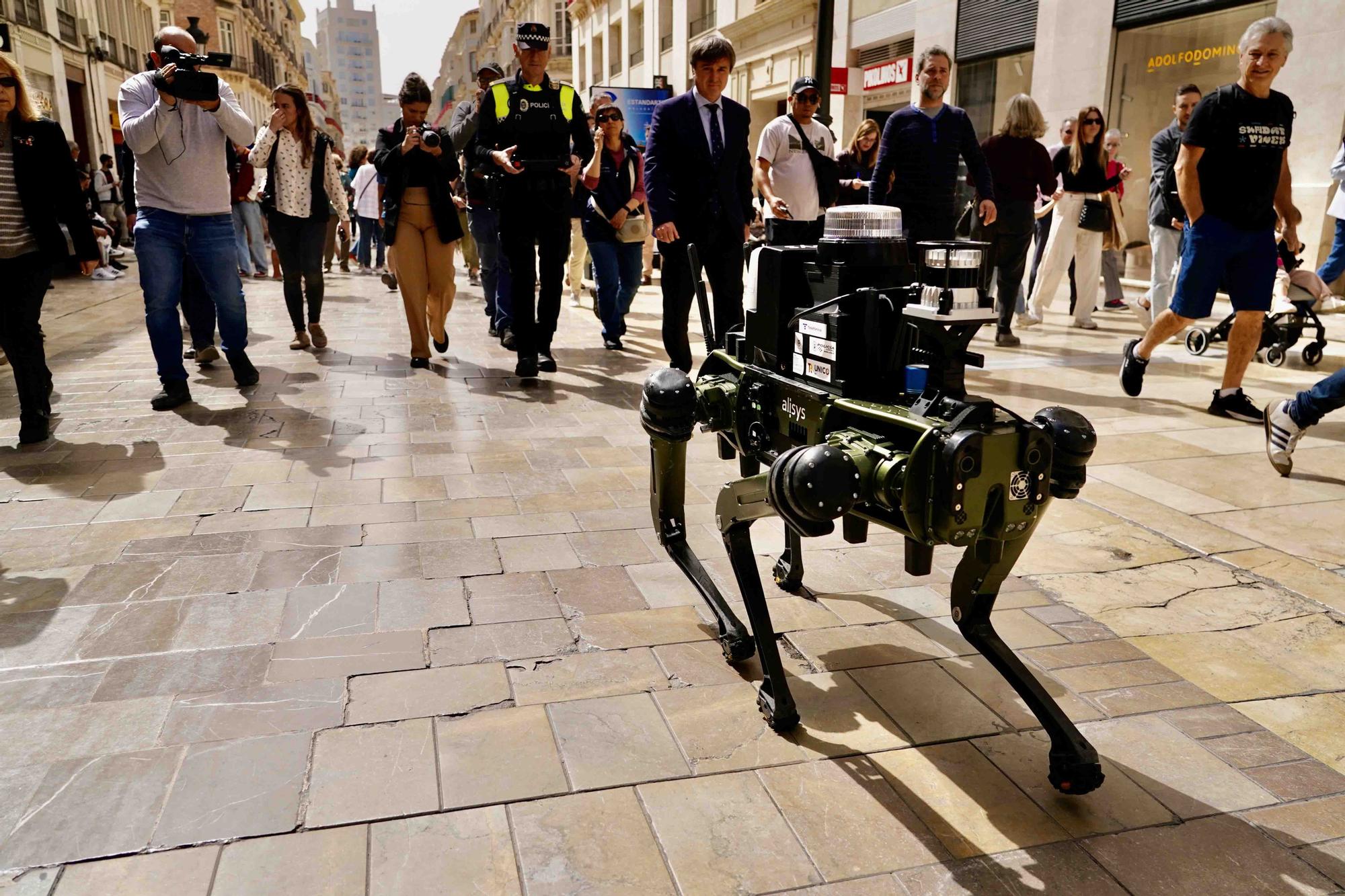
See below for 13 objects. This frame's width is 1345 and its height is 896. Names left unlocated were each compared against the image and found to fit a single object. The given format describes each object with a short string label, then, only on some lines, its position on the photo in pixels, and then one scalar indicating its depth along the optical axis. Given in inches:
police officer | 280.5
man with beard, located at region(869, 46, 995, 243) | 284.8
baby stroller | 306.5
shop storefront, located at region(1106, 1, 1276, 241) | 479.5
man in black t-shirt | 218.8
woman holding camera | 298.0
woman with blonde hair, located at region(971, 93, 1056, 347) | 353.4
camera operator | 237.9
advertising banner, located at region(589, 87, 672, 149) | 767.1
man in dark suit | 248.1
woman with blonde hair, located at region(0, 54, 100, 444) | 211.3
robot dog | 83.4
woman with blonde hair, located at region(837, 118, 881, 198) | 413.1
